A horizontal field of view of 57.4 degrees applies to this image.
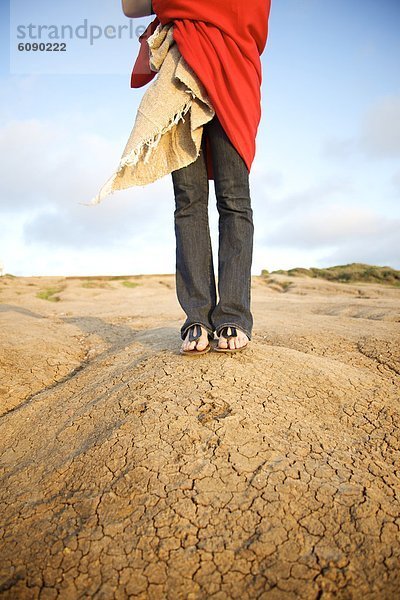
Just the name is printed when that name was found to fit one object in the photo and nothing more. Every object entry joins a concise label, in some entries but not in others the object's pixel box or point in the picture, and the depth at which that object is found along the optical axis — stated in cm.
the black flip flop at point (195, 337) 169
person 174
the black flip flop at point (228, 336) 167
